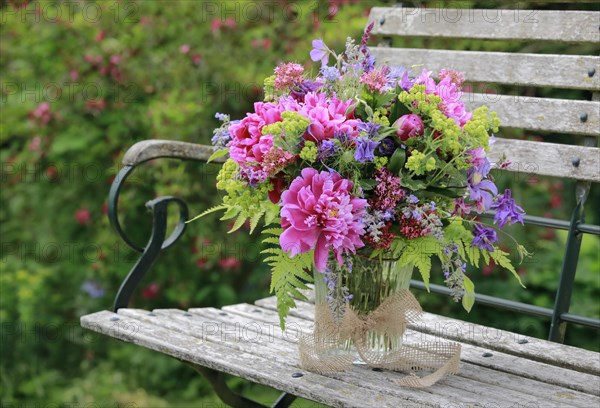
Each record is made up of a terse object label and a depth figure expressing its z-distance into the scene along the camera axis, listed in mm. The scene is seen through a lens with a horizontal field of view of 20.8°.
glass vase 2467
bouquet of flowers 2370
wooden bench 2438
